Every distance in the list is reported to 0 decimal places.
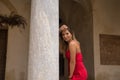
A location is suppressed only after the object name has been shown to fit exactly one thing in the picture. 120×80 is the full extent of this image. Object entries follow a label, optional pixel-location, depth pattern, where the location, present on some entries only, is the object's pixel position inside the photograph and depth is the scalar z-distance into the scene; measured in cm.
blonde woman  373
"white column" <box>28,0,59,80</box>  366
